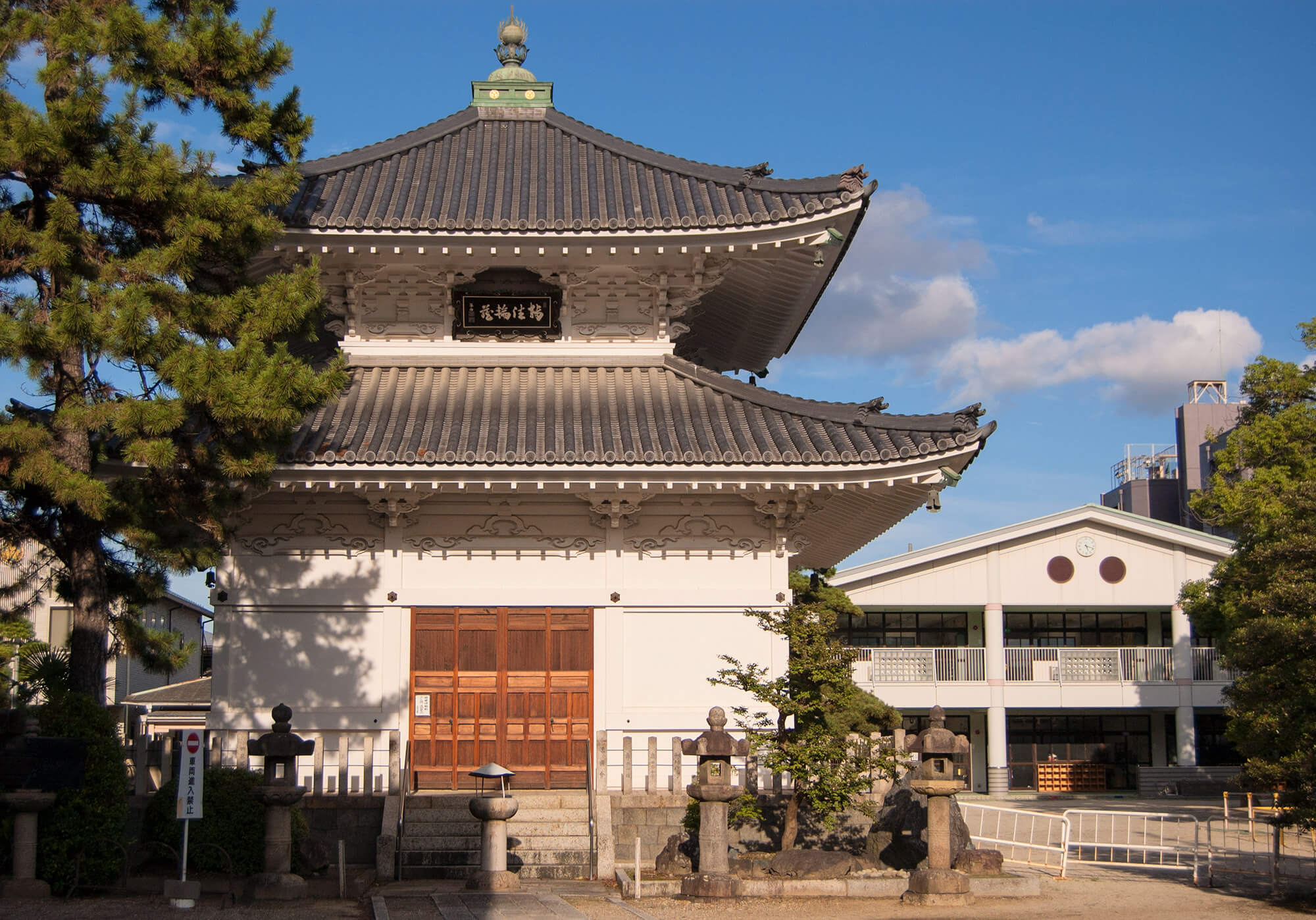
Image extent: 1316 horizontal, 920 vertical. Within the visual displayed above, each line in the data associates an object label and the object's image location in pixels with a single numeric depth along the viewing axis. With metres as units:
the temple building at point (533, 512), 16.67
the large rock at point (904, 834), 15.78
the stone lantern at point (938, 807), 14.08
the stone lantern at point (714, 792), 14.09
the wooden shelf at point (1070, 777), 41.91
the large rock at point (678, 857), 15.10
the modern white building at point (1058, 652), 39.88
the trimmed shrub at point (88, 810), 13.00
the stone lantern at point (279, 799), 13.44
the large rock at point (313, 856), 14.62
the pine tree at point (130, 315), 13.38
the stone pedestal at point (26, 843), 12.59
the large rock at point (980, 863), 15.27
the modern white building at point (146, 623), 35.75
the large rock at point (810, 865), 14.75
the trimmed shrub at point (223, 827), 14.03
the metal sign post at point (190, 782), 13.19
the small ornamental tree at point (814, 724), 14.95
